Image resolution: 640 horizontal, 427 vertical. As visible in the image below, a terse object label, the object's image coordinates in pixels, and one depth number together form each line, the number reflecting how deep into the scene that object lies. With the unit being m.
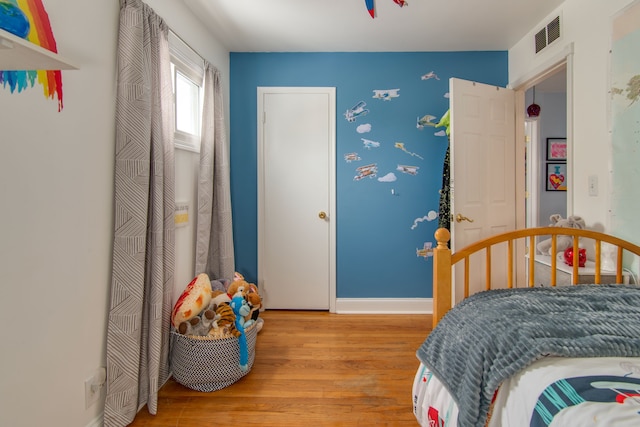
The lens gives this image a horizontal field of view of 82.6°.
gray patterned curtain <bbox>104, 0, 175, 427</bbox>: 1.67
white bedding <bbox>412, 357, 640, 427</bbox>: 0.77
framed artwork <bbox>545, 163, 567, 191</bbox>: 4.12
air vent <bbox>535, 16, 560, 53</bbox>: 2.47
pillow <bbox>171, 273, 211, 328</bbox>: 2.03
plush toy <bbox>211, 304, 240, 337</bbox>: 2.07
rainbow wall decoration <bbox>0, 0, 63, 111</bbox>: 1.09
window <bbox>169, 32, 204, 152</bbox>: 2.33
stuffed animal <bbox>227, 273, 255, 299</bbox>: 2.34
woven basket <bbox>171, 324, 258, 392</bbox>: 2.00
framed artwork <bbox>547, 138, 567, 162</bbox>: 4.11
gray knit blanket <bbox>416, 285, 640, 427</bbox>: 1.00
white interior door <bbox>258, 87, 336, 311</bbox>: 3.30
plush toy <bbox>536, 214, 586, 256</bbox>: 2.11
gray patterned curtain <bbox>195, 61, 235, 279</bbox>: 2.61
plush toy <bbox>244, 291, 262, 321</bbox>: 2.31
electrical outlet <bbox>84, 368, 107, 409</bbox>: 1.55
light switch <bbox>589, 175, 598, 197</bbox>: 2.13
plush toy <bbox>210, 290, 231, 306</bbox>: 2.24
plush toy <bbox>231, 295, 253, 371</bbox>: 2.07
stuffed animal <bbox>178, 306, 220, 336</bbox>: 2.04
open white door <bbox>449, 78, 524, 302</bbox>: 2.73
